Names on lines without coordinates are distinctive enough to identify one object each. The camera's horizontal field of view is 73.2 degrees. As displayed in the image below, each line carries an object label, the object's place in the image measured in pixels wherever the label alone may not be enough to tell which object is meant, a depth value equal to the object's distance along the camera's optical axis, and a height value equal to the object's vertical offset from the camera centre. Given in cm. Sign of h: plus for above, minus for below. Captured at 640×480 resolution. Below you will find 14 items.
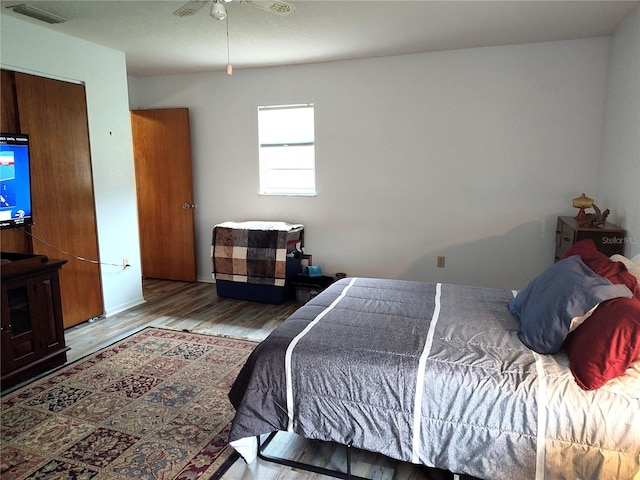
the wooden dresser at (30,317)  265 -88
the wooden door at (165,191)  500 -12
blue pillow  174 -52
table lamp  330 -19
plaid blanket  432 -71
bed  154 -84
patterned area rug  200 -129
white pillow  208 -44
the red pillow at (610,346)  155 -61
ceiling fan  234 +100
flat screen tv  284 +1
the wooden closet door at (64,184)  334 -2
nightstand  296 -39
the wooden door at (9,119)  312 +46
